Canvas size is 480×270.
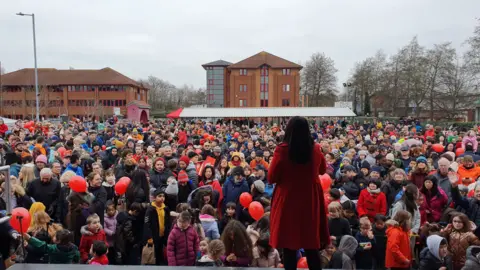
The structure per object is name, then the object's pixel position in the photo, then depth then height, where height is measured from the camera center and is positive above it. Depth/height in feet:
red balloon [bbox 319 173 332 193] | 21.53 -3.91
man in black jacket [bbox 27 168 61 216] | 20.45 -4.08
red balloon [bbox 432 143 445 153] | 35.71 -3.16
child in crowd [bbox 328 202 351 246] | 16.83 -5.04
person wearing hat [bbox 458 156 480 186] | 22.65 -3.50
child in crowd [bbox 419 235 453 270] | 14.38 -5.67
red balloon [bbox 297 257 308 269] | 14.70 -6.06
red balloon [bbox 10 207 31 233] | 13.98 -3.98
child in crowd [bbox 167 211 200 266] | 15.67 -5.55
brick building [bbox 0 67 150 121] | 209.05 +16.93
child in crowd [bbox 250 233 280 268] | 14.97 -5.83
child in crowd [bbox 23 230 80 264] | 14.97 -5.46
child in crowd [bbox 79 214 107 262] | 16.46 -5.32
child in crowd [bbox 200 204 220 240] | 17.51 -5.32
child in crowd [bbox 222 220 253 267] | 14.92 -5.45
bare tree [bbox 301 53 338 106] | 216.13 +23.18
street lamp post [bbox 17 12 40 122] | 73.91 +17.21
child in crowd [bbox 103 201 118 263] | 18.34 -5.63
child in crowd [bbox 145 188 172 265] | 17.99 -5.33
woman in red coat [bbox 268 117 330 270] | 9.11 -1.92
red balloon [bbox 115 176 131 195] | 20.95 -3.94
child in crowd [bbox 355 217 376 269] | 16.46 -5.94
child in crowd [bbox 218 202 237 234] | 19.33 -5.27
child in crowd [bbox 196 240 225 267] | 14.71 -5.62
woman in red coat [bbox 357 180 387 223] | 19.53 -4.71
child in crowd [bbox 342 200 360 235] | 18.43 -5.11
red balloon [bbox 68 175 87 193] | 18.28 -3.33
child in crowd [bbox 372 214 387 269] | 16.81 -5.88
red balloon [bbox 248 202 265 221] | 18.28 -4.76
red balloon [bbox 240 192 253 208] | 19.88 -4.56
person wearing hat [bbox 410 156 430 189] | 21.66 -3.49
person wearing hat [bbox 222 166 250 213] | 21.65 -4.23
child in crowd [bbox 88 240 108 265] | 15.08 -5.70
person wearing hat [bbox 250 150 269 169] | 29.07 -3.66
